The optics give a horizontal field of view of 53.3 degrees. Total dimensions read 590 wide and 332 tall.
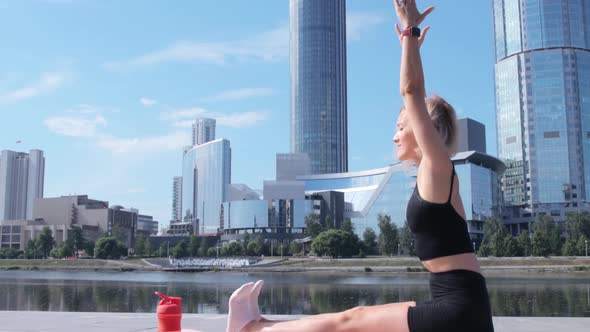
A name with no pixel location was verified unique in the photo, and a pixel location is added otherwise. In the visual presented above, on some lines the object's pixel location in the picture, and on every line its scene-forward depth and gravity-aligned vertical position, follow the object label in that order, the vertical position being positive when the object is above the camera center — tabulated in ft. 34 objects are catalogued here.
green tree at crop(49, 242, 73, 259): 358.43 -9.85
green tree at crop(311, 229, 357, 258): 292.61 -4.45
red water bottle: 10.82 -1.50
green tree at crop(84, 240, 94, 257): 370.24 -7.81
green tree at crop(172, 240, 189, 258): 376.46 -9.68
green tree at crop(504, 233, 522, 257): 250.98 -5.26
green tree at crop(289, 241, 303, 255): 346.95 -7.59
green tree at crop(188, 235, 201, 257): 382.83 -6.63
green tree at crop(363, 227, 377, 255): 319.86 -3.28
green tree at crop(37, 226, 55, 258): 374.14 -3.97
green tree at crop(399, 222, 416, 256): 287.65 -3.49
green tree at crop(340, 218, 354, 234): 327.47 +4.52
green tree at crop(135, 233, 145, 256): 385.70 -7.53
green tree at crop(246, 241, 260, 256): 348.38 -8.12
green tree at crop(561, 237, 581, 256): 245.06 -6.01
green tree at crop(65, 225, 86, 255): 366.63 -3.91
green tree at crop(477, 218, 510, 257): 252.83 -3.56
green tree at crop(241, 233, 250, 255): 356.18 -4.79
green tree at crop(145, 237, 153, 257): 378.61 -9.26
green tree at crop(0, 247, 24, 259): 369.09 -10.81
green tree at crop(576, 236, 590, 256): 245.45 -5.19
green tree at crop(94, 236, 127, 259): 344.90 -7.78
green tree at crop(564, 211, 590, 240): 279.94 +4.10
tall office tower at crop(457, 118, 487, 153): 431.84 +74.67
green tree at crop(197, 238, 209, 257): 377.09 -8.74
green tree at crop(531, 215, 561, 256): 246.17 -3.08
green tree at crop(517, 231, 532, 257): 252.21 -4.85
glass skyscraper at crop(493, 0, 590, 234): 406.21 +88.92
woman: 8.12 -0.23
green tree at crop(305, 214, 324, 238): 347.97 +4.24
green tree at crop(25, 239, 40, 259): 371.15 -9.01
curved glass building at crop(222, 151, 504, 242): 354.74 +23.75
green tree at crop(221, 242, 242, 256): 353.72 -8.78
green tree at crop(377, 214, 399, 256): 298.35 -2.03
